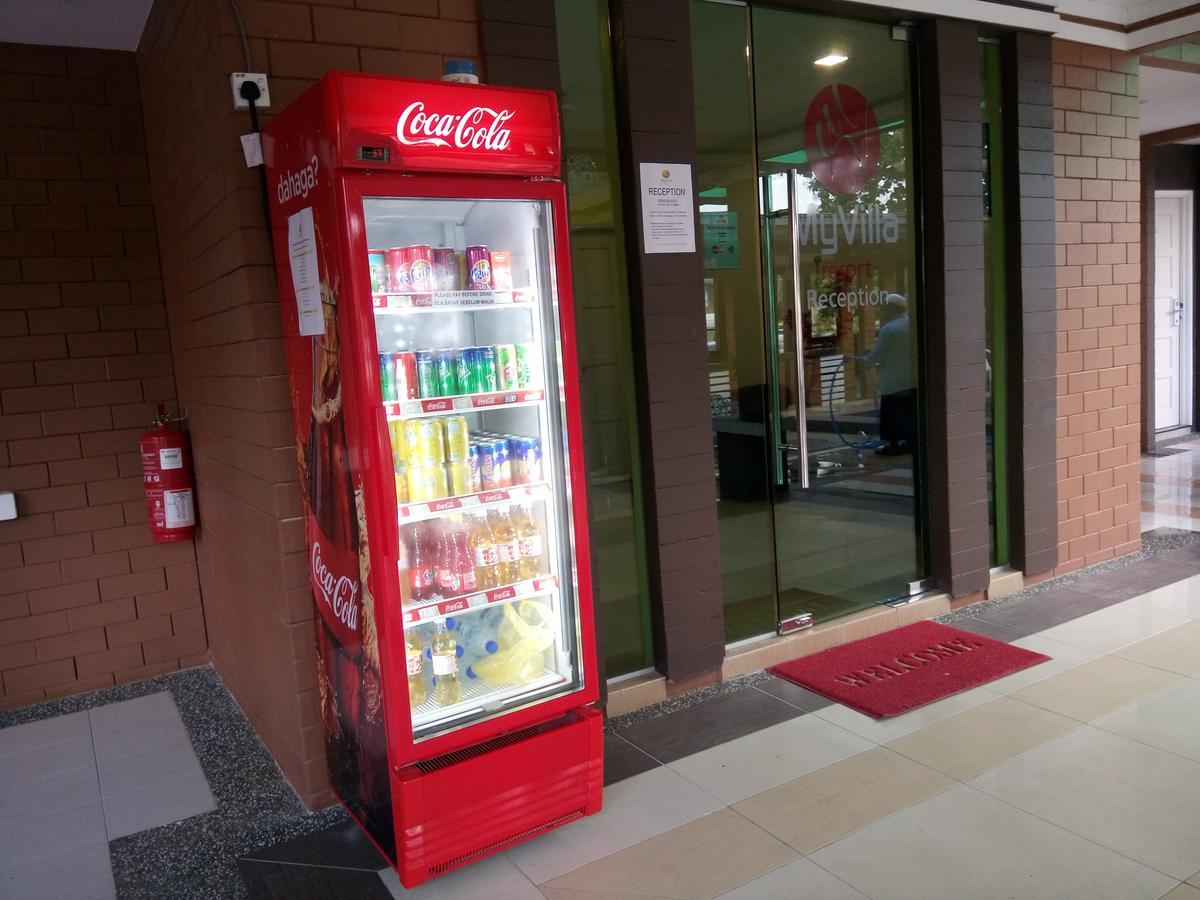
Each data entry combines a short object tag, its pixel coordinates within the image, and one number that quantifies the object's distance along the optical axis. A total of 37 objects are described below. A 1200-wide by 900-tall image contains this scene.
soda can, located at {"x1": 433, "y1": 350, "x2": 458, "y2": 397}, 2.66
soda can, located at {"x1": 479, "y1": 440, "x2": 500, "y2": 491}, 2.78
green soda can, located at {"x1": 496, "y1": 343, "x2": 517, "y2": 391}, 2.76
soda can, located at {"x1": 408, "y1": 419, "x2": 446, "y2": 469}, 2.66
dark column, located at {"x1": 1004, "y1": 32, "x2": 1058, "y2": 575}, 4.75
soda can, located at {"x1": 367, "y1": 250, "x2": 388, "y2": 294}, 2.59
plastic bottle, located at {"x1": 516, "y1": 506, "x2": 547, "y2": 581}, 2.86
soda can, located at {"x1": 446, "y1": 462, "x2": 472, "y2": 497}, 2.73
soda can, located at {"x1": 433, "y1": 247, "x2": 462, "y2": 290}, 2.68
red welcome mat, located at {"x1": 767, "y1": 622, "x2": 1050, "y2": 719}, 3.68
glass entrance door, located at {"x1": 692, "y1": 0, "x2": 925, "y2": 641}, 3.99
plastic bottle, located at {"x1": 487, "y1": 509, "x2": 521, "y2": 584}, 2.82
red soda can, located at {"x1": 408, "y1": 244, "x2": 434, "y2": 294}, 2.62
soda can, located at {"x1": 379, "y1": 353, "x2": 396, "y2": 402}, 2.58
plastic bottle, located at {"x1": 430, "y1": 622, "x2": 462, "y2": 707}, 2.74
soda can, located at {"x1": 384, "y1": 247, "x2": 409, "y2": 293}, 2.61
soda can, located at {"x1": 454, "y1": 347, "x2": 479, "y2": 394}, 2.69
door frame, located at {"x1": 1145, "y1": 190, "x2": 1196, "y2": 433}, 9.59
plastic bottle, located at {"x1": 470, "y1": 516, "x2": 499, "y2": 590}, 2.78
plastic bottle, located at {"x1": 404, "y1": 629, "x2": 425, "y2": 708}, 2.68
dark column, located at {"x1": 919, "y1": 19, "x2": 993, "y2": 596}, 4.46
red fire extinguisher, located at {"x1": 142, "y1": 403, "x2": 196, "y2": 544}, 4.18
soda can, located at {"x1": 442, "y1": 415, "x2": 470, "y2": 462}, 2.73
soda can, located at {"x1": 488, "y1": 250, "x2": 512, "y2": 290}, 2.76
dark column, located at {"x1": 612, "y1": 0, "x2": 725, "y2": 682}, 3.58
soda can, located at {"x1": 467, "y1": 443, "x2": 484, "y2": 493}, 2.78
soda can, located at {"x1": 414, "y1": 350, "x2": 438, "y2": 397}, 2.65
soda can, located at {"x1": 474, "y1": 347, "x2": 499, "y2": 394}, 2.72
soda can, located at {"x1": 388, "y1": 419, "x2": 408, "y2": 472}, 2.62
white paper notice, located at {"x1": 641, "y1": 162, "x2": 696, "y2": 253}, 3.60
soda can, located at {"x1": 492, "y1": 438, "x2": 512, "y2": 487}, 2.80
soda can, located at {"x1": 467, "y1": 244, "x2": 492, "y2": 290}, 2.72
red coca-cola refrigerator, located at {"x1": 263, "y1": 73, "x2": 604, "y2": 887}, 2.41
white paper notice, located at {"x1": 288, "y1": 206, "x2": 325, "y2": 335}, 2.54
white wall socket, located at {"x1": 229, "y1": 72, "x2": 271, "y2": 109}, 2.78
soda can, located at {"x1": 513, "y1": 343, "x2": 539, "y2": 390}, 2.79
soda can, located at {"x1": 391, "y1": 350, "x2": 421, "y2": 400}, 2.59
